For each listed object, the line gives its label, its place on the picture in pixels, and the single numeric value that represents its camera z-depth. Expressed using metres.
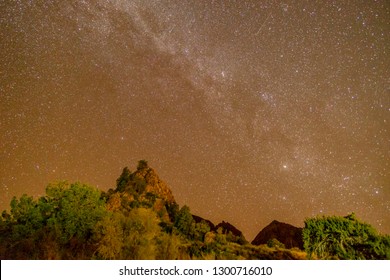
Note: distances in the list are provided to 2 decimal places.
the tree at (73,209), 29.45
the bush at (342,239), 17.54
